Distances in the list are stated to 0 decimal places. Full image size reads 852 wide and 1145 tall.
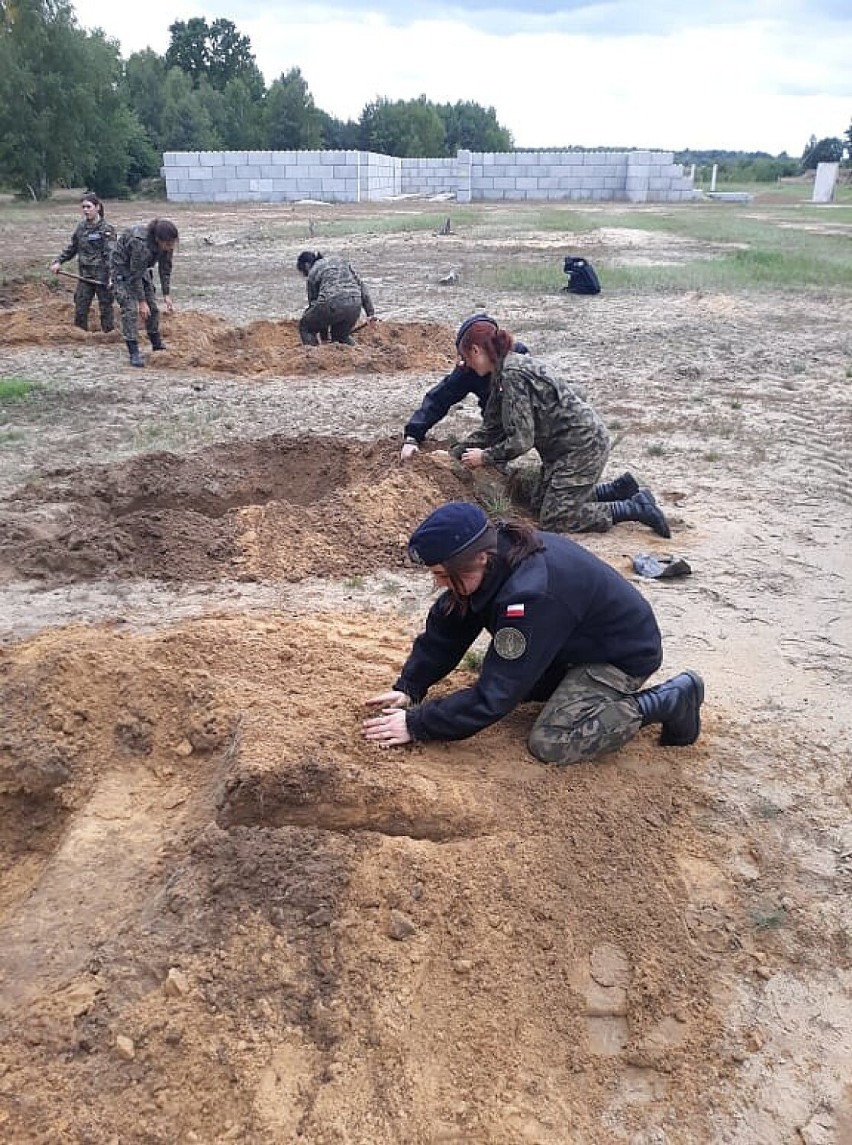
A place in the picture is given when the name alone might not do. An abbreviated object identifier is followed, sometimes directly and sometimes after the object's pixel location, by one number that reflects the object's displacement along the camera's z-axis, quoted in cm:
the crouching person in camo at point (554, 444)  516
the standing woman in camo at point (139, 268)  895
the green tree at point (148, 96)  5031
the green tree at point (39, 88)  3369
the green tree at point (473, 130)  7325
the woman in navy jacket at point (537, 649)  279
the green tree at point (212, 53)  6462
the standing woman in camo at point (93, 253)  1009
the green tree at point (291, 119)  5528
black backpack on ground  1430
